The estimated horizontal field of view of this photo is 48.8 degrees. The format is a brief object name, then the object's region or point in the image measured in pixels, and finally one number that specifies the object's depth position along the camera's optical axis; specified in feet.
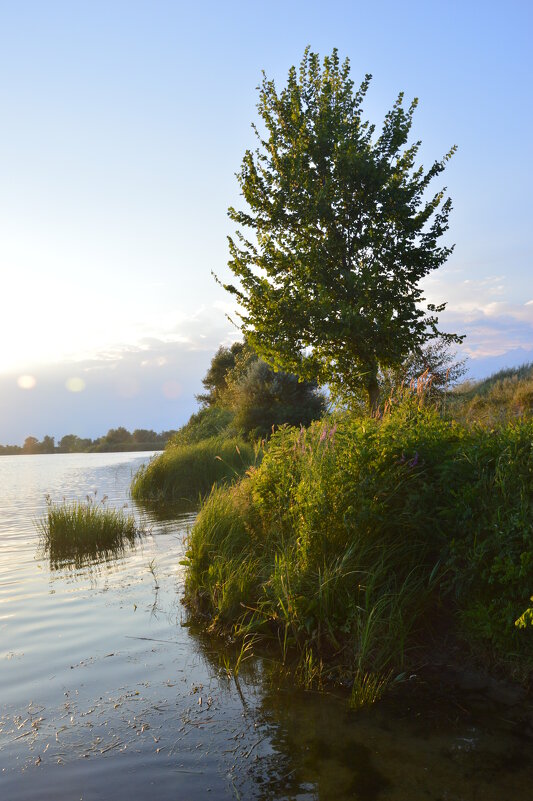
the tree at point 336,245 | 51.72
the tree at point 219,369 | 154.40
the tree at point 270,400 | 96.94
